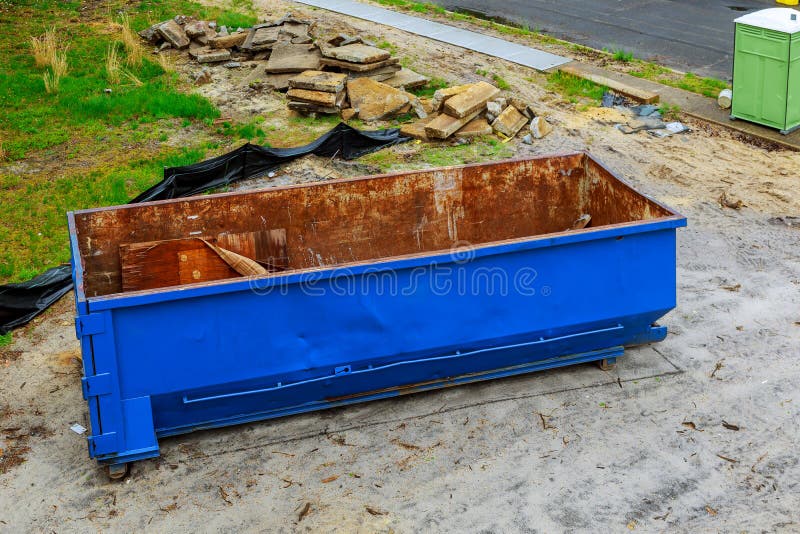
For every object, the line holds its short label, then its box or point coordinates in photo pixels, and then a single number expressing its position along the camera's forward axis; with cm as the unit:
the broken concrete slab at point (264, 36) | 1642
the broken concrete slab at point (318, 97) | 1359
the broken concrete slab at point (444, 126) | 1261
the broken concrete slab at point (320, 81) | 1371
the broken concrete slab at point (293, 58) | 1499
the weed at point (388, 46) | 1660
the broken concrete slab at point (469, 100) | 1288
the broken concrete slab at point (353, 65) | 1433
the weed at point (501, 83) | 1467
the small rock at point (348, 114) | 1362
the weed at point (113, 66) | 1551
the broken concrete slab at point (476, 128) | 1290
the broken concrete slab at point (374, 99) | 1362
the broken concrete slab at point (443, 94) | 1336
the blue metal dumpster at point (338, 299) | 660
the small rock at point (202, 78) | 1554
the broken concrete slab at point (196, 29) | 1745
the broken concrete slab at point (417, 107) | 1359
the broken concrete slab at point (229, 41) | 1700
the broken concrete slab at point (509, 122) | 1288
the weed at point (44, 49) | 1622
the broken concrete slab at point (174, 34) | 1731
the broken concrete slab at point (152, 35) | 1777
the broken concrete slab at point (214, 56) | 1639
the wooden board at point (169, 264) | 780
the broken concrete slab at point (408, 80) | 1462
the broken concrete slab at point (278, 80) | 1491
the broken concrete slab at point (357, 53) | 1430
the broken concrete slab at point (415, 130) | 1289
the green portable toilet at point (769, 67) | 1184
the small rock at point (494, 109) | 1310
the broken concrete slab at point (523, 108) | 1331
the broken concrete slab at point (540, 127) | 1287
